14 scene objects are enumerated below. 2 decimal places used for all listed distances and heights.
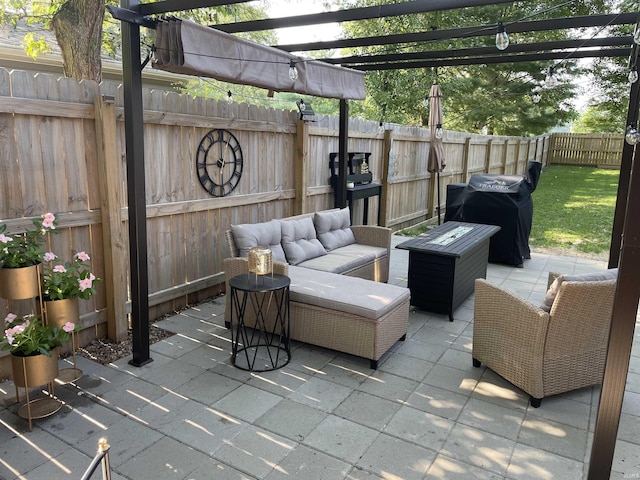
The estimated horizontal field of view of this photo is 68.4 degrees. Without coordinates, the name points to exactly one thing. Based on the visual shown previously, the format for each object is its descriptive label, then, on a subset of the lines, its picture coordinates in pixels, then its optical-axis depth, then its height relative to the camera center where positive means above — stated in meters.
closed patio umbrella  7.80 +0.38
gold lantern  3.39 -0.78
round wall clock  4.58 -0.12
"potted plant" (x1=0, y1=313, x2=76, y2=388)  2.71 -1.16
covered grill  6.65 -0.77
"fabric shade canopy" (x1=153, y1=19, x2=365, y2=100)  3.07 +0.67
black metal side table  3.49 -1.42
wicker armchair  2.85 -1.14
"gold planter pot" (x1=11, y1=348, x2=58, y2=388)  2.73 -1.29
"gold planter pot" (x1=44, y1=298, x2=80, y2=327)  2.91 -1.01
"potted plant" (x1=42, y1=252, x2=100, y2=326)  2.91 -0.89
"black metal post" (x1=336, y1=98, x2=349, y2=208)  6.21 -0.01
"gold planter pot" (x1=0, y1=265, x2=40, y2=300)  2.66 -0.77
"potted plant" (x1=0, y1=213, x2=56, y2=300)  2.66 -0.68
